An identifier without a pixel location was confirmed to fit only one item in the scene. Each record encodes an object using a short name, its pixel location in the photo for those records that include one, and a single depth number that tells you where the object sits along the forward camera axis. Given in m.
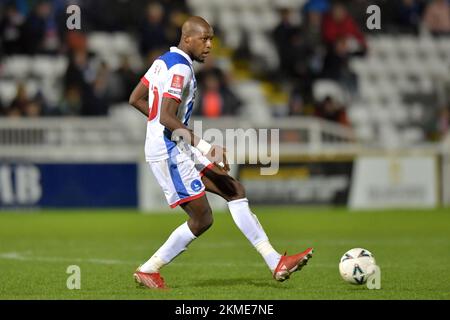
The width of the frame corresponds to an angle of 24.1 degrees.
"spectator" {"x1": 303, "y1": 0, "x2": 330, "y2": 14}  24.85
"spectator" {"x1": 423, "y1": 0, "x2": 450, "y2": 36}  26.02
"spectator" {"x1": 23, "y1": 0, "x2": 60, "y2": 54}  22.42
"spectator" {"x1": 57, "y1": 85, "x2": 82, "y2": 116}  21.21
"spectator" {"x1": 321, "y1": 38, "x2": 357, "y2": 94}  23.58
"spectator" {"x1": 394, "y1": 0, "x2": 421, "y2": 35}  25.95
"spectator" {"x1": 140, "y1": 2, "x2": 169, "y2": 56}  22.42
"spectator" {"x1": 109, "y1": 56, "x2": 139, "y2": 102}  21.72
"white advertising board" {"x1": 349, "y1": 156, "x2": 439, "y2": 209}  21.06
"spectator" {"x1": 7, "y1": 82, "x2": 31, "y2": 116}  20.88
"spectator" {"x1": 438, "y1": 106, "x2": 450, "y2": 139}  23.20
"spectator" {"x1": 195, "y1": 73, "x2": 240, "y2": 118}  21.73
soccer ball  9.09
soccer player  9.14
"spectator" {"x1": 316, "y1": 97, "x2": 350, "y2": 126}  21.95
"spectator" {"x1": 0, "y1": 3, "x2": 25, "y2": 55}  22.53
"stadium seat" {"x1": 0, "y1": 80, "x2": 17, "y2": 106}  21.73
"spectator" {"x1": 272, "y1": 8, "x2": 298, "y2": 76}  23.44
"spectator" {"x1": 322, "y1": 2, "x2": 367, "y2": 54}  24.05
